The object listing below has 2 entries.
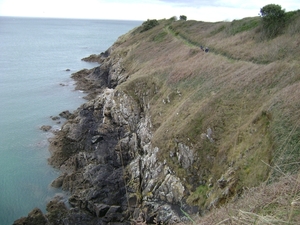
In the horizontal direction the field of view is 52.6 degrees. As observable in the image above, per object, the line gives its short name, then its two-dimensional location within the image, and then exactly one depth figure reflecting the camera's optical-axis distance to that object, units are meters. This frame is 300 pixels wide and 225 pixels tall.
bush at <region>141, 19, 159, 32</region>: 78.82
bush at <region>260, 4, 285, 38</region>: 39.84
